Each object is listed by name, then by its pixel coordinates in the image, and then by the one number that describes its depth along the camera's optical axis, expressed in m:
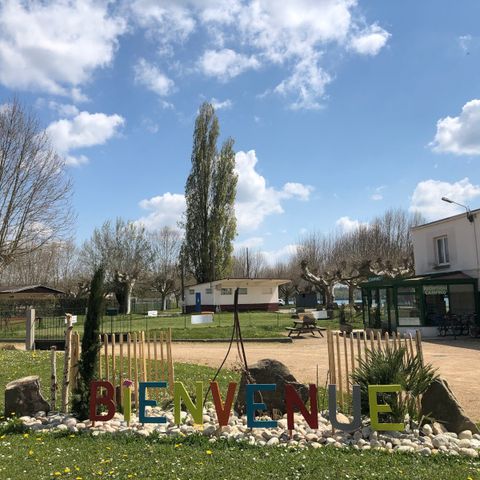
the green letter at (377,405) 6.18
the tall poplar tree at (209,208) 51.09
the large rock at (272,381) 7.31
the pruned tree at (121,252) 55.19
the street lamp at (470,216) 23.72
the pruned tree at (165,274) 58.66
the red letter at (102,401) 6.93
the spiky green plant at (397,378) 6.60
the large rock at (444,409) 6.47
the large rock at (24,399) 7.64
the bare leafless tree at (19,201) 25.78
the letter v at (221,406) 6.52
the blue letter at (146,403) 6.83
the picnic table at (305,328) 22.42
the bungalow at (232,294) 45.53
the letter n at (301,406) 6.37
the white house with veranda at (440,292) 23.50
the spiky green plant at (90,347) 7.35
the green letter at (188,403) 6.67
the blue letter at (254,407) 6.42
